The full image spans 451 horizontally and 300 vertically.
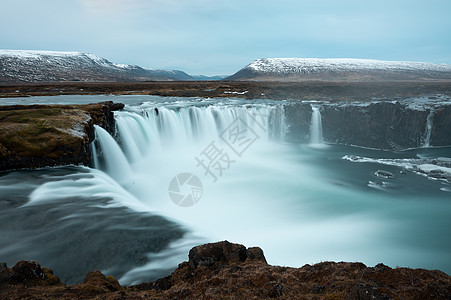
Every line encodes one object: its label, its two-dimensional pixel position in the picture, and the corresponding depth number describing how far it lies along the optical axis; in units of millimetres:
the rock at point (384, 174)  20078
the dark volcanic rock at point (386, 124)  29922
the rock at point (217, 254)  6325
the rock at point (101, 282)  5492
